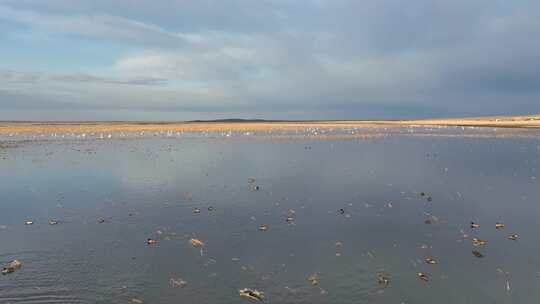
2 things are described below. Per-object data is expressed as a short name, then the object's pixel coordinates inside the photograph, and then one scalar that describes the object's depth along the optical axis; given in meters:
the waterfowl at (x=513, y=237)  13.97
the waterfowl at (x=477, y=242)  13.54
